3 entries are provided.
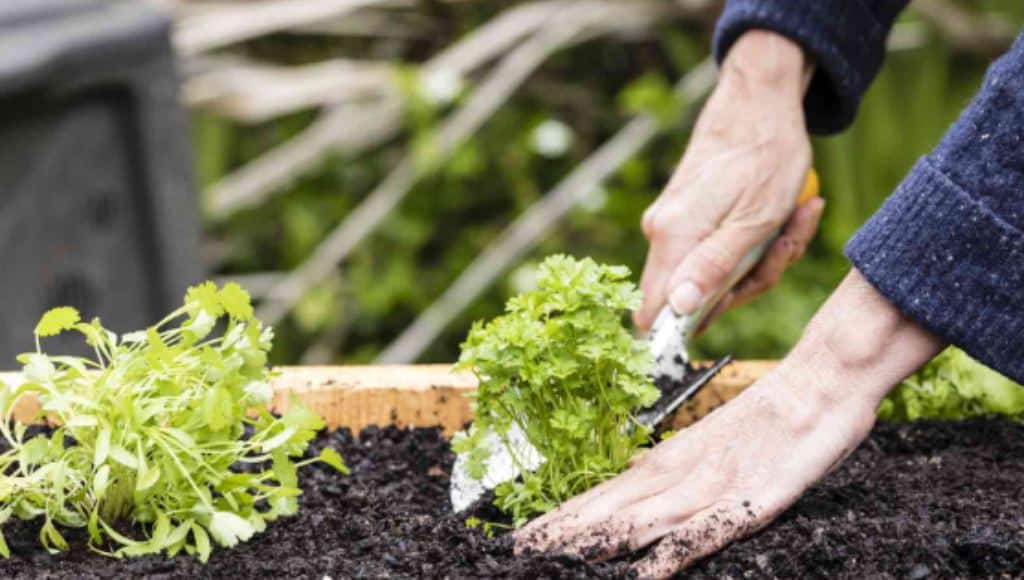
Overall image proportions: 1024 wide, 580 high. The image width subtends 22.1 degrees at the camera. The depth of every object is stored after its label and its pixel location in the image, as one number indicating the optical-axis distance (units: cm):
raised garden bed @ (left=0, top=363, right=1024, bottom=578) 261
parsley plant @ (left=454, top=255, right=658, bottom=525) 276
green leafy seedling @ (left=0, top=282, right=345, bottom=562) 270
